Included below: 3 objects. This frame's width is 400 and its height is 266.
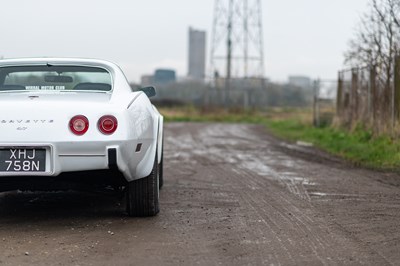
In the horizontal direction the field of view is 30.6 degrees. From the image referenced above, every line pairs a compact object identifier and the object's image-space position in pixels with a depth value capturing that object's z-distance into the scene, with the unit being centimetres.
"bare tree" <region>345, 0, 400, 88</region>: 1381
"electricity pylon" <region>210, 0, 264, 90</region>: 4212
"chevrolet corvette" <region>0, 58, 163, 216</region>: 548
